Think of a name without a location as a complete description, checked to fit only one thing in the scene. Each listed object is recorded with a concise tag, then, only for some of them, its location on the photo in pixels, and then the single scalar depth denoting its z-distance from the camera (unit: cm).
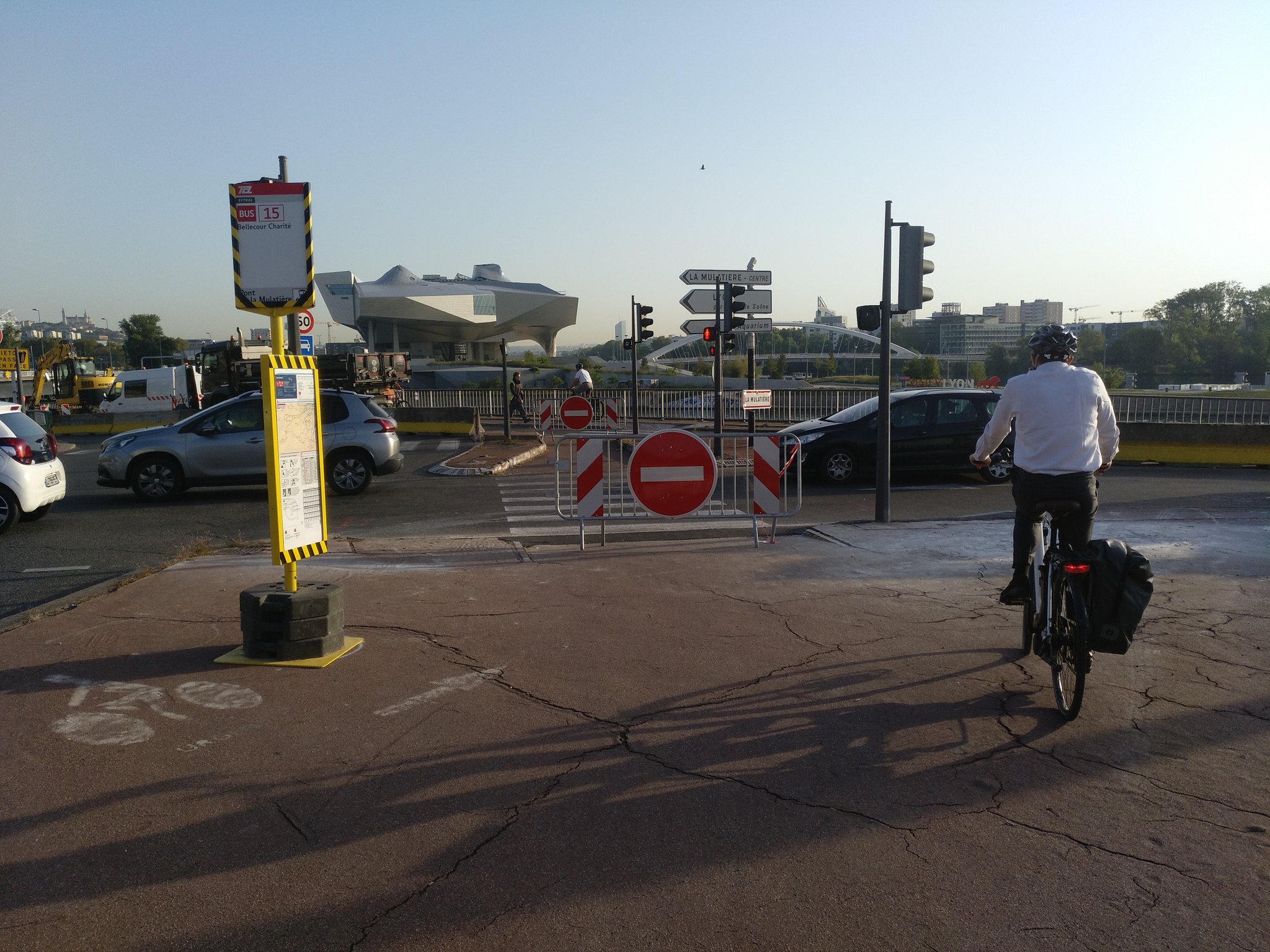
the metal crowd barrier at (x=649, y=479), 973
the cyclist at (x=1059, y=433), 518
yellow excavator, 4217
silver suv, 1491
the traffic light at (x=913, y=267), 1123
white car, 1190
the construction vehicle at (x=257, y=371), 3384
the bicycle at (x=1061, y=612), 472
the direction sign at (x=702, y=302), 1844
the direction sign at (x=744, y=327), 1884
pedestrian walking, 2953
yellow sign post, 596
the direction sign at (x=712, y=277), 1817
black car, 1661
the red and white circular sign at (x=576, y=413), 1906
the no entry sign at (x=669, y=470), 967
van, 3719
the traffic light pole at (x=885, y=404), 1134
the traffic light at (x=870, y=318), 1161
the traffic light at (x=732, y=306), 1794
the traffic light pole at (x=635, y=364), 2144
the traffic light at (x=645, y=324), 2309
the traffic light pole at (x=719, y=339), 1795
